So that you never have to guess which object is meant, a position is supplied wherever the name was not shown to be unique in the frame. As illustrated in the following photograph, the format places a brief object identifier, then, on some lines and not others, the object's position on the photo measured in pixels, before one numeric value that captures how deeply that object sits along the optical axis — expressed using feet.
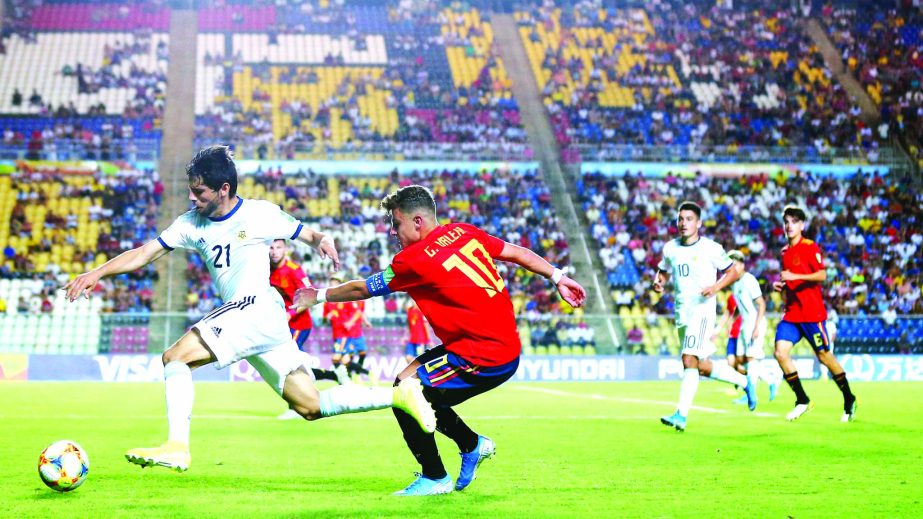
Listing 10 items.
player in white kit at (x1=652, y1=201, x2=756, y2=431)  42.57
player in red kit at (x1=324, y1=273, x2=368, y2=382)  69.37
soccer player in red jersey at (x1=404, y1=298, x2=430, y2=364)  81.12
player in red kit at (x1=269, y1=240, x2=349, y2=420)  48.91
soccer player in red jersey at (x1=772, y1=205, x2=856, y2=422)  46.91
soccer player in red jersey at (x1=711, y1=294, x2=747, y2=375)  67.41
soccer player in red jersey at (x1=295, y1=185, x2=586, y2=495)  24.45
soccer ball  24.93
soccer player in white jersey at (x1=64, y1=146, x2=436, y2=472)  24.58
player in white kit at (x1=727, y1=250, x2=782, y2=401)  55.98
